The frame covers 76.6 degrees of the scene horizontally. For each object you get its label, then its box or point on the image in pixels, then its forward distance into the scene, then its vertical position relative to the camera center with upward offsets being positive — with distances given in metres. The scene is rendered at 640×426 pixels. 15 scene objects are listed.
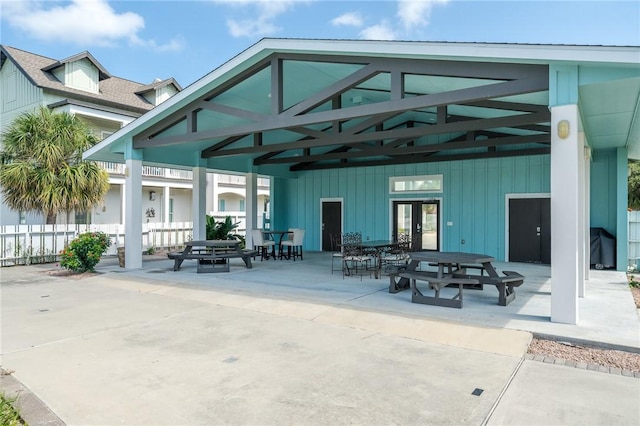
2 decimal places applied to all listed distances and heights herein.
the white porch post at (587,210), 8.34 +0.21
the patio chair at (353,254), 9.12 -0.80
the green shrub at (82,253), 9.55 -0.84
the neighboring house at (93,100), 16.62 +5.08
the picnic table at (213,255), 9.88 -0.91
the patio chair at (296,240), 12.64 -0.66
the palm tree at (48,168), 11.42 +1.47
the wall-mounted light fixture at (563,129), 5.27 +1.19
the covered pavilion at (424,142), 5.33 +1.81
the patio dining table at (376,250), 9.27 -0.76
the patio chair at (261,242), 12.72 -0.73
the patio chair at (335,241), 15.16 -0.83
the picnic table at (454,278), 6.24 -0.93
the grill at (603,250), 10.46 -0.78
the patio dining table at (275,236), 12.99 -0.73
